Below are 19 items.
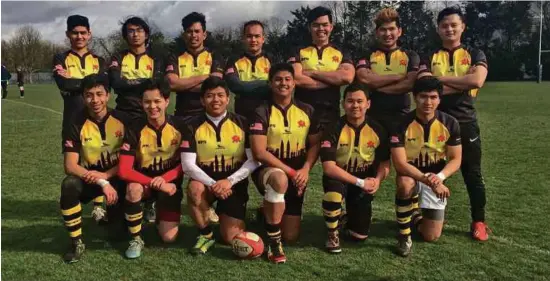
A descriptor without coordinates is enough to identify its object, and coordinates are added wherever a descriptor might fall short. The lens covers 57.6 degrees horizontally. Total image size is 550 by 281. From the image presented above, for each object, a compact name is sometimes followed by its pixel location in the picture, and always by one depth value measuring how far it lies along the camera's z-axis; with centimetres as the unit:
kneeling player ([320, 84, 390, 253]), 449
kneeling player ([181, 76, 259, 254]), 449
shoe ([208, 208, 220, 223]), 525
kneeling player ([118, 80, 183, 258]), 446
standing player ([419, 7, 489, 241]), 464
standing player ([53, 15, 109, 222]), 532
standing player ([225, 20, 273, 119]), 511
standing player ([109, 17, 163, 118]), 522
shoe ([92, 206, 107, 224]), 542
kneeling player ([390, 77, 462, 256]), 446
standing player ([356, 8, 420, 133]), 486
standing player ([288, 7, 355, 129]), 495
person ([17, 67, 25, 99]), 3198
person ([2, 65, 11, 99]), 2616
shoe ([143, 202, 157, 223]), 551
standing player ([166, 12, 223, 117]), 514
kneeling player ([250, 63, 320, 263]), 437
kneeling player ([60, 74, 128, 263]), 440
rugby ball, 430
